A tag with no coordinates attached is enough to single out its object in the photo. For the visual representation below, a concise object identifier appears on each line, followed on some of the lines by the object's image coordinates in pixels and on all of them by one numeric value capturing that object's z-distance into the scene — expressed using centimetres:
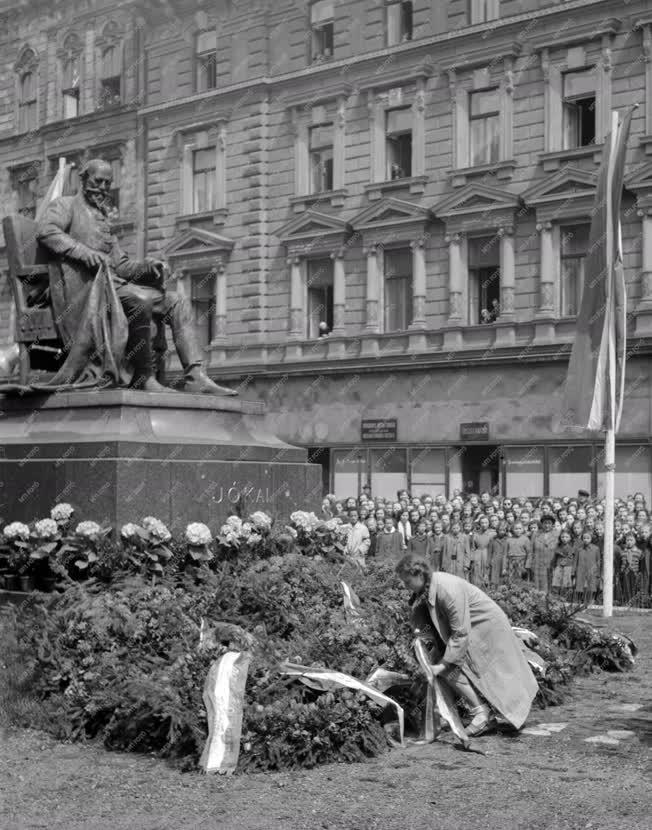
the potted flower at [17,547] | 982
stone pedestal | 1019
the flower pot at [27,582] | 992
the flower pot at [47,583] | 988
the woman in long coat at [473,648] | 856
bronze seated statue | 1114
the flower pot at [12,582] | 1002
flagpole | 1614
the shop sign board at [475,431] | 3108
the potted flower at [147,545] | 961
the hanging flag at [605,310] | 1742
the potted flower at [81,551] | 960
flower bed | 780
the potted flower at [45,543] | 973
